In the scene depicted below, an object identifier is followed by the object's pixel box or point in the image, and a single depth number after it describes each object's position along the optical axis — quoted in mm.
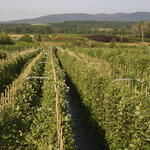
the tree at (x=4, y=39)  51844
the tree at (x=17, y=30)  117662
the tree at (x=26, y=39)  61794
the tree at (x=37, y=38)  68069
